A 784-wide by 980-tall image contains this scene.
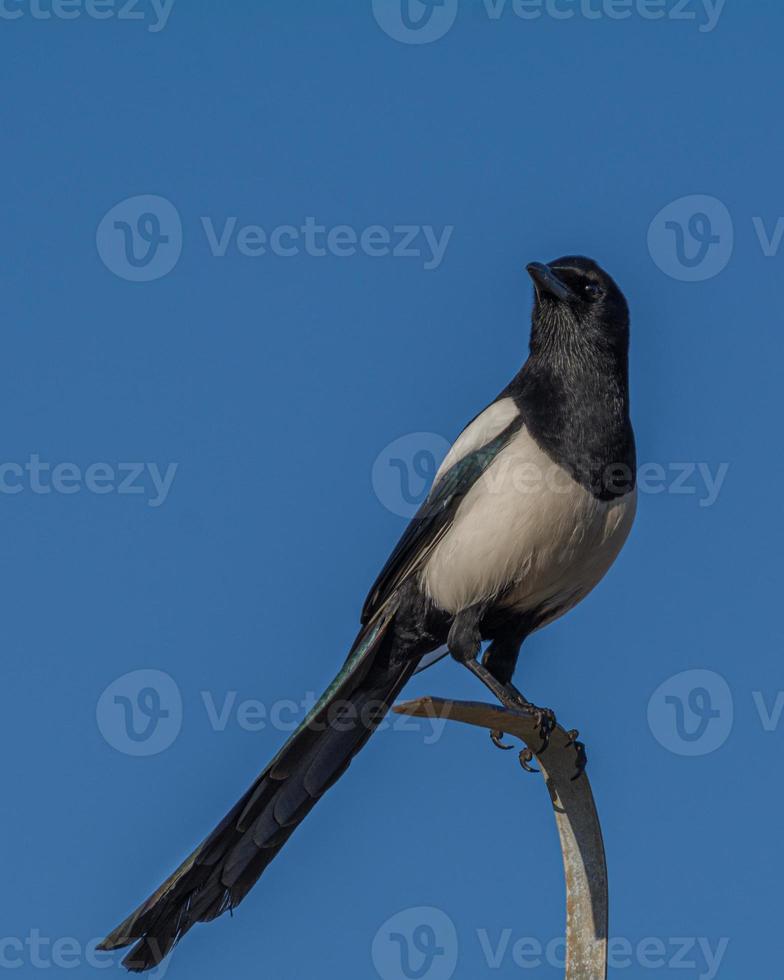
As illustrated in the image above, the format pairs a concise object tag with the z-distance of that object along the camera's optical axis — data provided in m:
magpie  12.24
